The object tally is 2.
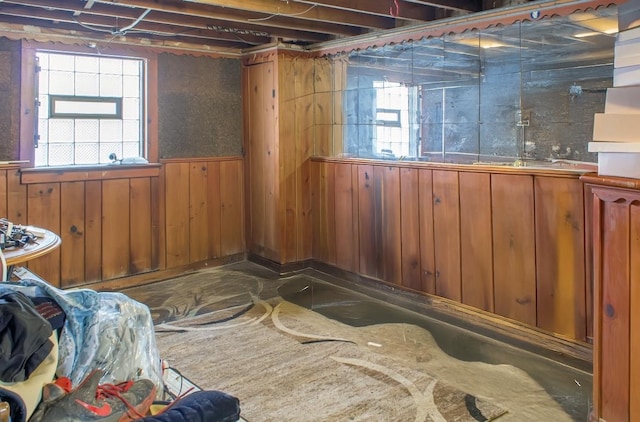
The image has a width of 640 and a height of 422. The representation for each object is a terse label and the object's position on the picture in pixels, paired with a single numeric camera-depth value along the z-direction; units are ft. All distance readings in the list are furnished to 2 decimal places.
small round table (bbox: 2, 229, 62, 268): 7.60
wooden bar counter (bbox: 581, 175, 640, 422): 6.15
